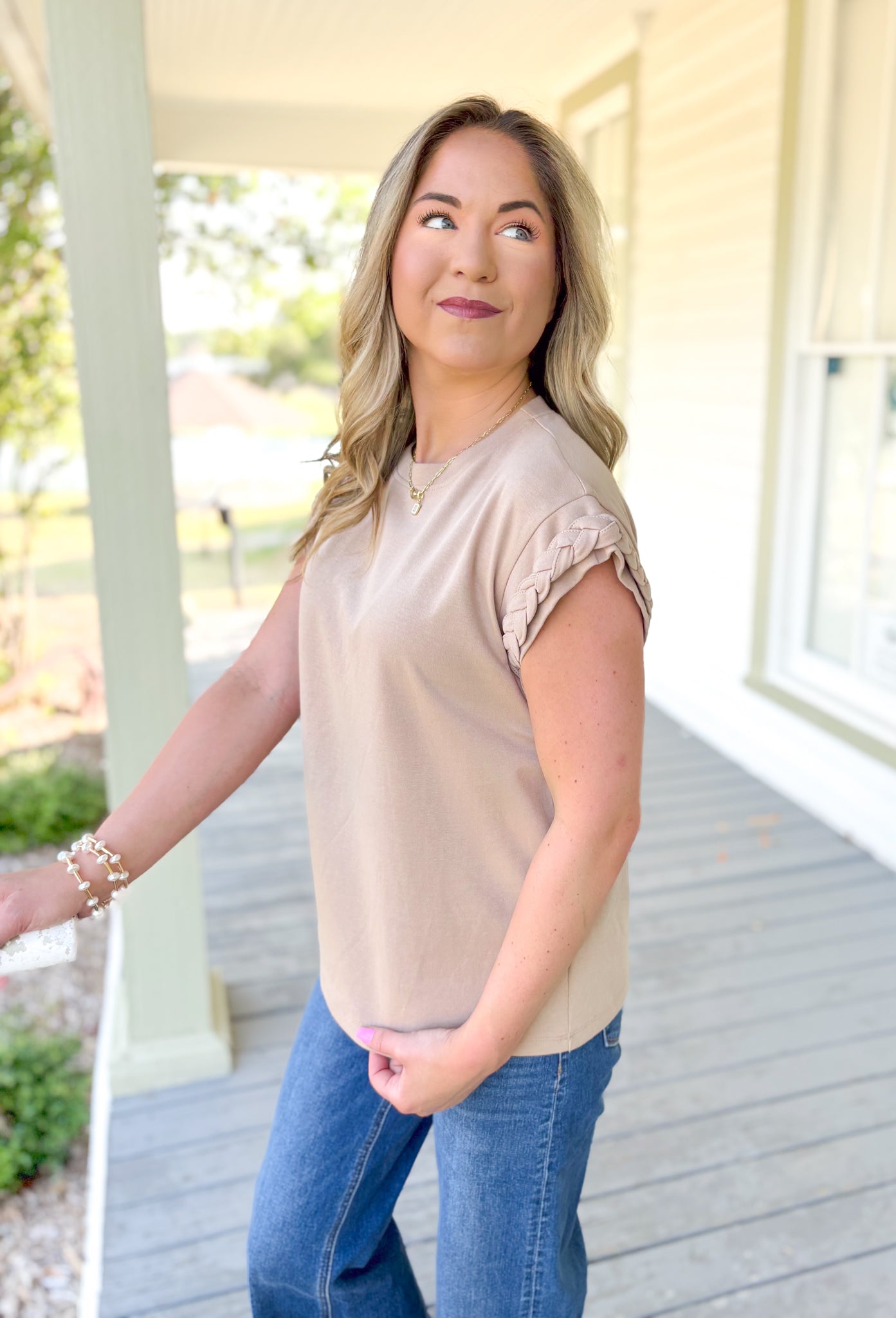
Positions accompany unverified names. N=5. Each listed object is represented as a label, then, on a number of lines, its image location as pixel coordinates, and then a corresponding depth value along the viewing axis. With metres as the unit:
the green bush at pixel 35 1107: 2.59
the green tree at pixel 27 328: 6.33
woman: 0.97
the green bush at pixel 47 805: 4.48
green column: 1.82
